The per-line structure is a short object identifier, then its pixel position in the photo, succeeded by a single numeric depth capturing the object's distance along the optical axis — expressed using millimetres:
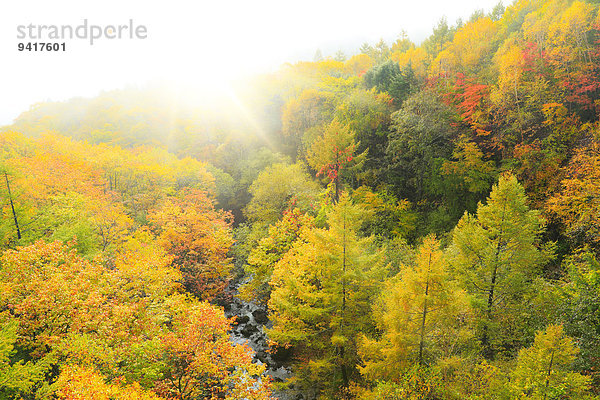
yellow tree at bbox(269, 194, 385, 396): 17047
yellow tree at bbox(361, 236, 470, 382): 12898
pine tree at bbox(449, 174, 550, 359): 15789
